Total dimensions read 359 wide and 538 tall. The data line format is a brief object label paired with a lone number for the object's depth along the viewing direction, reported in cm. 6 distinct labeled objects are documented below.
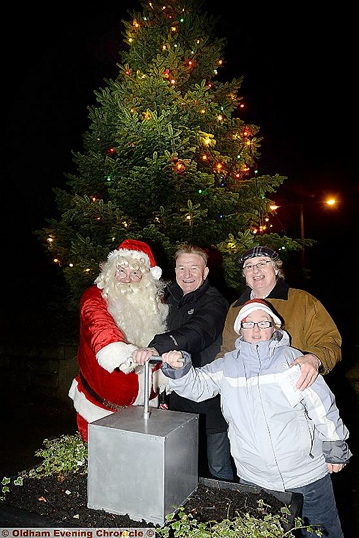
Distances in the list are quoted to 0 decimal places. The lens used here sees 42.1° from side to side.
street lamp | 614
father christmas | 293
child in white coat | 235
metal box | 203
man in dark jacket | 317
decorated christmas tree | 539
